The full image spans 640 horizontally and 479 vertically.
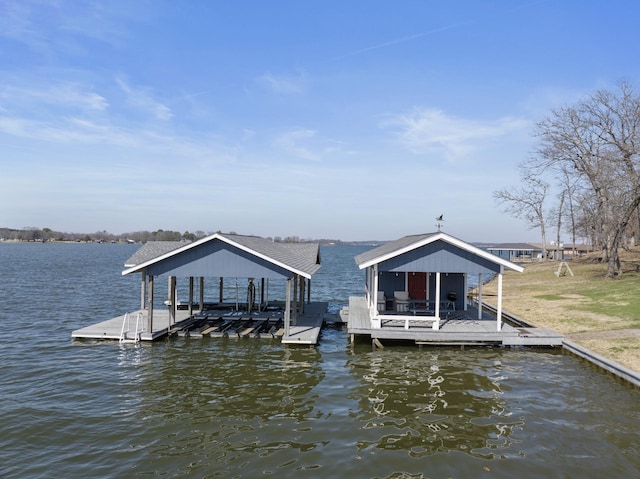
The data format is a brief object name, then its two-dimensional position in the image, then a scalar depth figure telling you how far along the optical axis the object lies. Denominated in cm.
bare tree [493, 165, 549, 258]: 6469
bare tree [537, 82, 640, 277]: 3175
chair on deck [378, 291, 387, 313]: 2098
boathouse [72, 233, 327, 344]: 1880
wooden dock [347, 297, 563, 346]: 1797
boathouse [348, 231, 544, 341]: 1822
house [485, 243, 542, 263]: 8444
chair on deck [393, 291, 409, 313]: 2089
